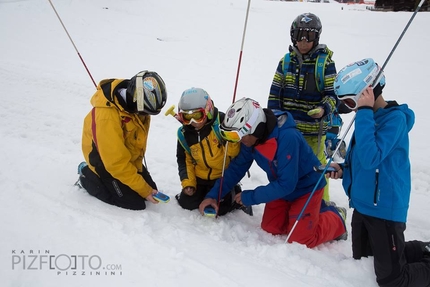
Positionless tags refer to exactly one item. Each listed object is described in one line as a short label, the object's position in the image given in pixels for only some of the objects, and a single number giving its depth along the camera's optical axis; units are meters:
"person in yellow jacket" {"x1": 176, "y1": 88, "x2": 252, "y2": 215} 3.60
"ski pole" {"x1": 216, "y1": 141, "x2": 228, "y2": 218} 3.76
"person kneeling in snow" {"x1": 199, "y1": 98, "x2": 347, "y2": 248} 3.24
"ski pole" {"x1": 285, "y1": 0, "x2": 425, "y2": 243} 3.28
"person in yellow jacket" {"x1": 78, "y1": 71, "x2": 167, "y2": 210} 3.44
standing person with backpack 3.81
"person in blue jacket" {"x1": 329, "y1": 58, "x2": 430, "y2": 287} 2.61
